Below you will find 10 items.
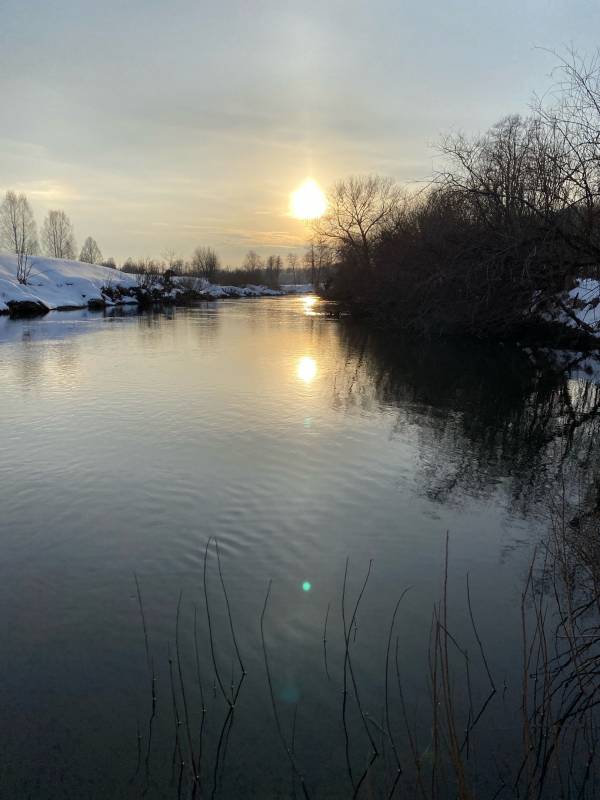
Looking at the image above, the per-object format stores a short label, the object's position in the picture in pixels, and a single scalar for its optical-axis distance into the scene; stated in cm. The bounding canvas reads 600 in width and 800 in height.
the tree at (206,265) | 12008
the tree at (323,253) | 4581
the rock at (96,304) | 5243
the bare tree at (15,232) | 6800
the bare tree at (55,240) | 9488
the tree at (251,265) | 17300
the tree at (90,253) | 10638
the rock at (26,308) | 4112
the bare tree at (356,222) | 4475
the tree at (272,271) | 14815
